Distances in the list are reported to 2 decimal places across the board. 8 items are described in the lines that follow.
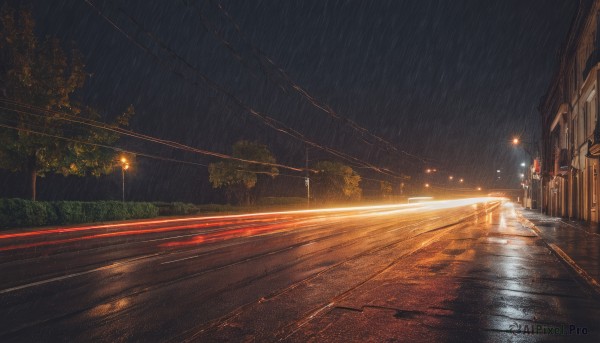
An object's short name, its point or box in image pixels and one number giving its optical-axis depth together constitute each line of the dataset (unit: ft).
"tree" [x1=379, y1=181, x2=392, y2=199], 306.35
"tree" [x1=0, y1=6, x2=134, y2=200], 83.61
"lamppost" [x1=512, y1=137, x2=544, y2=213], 127.32
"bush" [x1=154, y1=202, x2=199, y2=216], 126.62
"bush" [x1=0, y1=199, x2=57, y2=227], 75.05
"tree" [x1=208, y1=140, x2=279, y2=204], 178.50
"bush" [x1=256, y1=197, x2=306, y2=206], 208.03
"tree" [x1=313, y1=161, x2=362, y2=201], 221.66
